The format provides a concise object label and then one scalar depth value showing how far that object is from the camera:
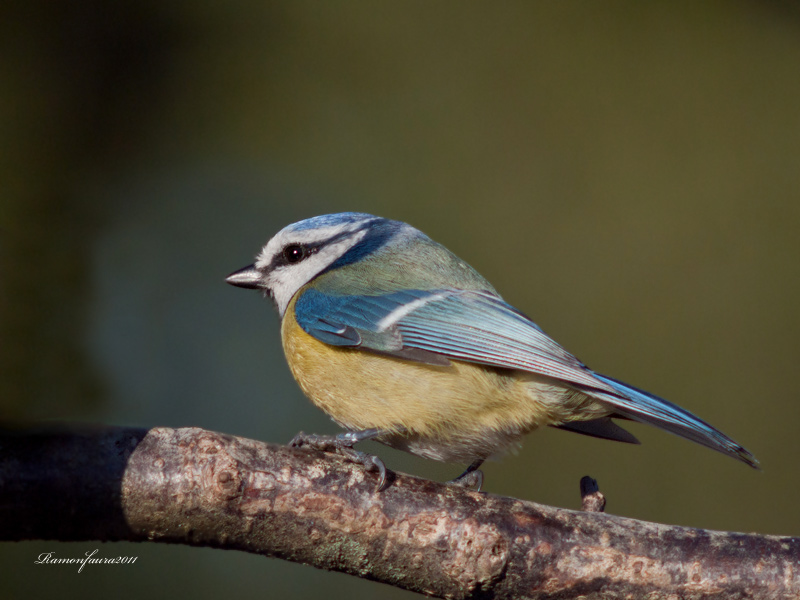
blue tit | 2.68
